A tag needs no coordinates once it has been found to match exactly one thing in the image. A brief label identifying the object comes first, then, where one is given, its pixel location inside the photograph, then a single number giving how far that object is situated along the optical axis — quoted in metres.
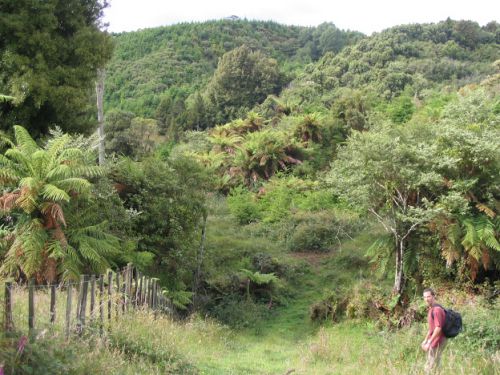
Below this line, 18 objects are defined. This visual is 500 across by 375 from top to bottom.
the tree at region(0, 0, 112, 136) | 11.54
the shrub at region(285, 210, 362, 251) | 19.75
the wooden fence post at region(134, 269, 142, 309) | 8.50
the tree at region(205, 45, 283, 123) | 46.12
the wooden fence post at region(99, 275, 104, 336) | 6.54
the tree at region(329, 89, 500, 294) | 11.46
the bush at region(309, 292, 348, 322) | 13.18
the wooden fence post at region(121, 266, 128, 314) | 7.72
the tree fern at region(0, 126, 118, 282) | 8.73
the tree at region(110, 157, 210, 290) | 12.67
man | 7.13
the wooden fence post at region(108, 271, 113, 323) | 7.10
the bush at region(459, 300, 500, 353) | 8.43
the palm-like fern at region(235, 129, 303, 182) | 26.30
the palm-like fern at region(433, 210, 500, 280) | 11.05
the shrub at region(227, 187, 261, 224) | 22.78
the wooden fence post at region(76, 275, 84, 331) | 6.19
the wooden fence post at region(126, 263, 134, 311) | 7.97
